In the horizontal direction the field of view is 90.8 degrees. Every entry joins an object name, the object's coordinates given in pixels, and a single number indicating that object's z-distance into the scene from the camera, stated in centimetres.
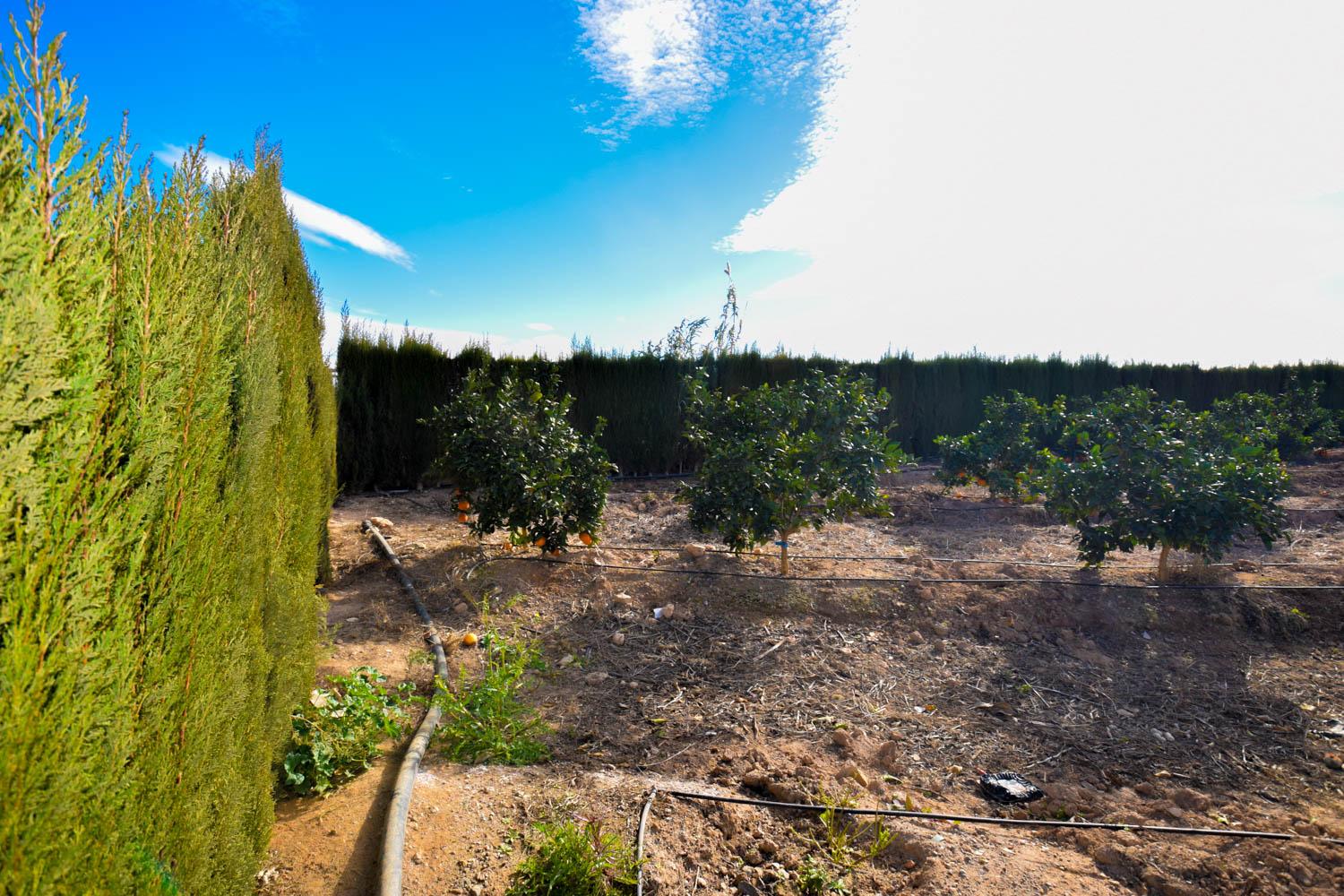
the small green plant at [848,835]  278
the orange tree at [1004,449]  1008
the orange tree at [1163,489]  584
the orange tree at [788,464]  612
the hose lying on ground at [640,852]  245
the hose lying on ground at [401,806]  237
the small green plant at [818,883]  260
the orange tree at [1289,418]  1238
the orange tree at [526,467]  628
